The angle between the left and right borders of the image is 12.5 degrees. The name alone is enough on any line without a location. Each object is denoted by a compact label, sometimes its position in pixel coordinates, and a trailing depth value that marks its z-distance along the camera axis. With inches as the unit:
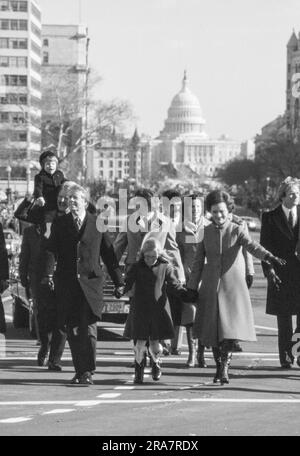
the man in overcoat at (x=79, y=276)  486.9
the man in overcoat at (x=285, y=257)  535.8
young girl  494.6
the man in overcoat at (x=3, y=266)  503.2
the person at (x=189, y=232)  589.0
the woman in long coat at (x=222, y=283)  482.9
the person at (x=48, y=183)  562.9
